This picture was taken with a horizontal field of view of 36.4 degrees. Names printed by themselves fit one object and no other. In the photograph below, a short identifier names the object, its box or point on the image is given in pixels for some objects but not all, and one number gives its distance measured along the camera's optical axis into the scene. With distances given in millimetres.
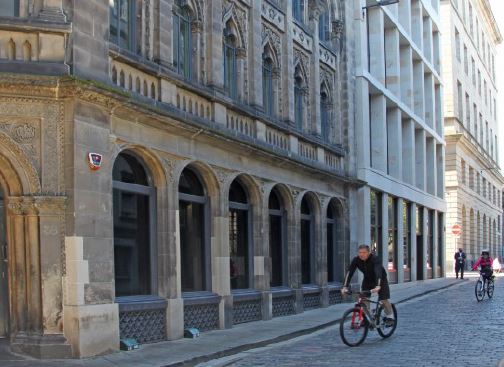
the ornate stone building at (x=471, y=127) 54125
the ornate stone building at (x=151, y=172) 11766
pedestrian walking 39625
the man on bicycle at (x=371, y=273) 13750
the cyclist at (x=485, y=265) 23781
